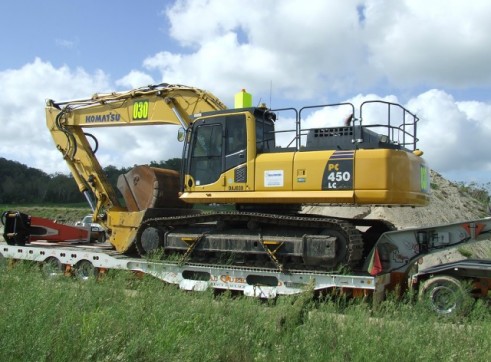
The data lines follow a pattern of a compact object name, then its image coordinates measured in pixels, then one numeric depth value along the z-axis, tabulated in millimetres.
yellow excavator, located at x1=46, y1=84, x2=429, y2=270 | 8602
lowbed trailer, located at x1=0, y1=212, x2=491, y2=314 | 8273
